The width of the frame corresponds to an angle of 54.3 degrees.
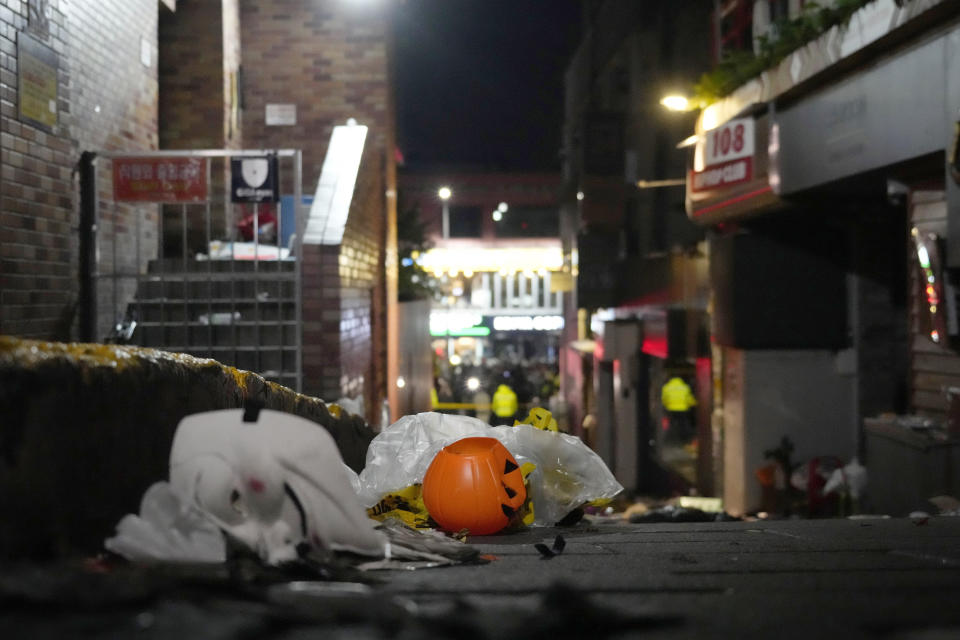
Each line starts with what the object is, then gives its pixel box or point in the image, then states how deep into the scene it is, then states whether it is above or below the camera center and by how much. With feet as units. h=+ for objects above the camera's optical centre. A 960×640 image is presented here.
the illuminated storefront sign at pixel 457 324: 126.93 +0.22
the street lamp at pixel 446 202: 132.26 +18.53
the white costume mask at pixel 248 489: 11.01 -1.94
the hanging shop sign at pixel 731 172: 38.37 +6.65
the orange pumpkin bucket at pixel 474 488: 16.65 -2.95
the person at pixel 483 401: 92.10 -7.70
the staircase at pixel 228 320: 30.17 +0.25
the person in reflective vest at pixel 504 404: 85.35 -7.20
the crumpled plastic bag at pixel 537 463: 18.40 -2.74
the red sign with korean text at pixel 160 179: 28.84 +4.59
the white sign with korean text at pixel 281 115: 46.55 +10.58
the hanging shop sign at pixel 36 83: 23.36 +6.33
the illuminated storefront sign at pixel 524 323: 134.82 +0.30
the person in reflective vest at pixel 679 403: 61.57 -5.19
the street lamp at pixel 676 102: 45.24 +10.83
